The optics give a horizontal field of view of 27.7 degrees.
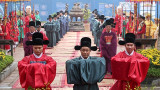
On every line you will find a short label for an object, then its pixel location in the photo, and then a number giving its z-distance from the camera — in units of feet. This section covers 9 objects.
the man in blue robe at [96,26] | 48.30
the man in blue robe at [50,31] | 52.54
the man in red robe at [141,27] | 41.86
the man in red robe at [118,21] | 61.04
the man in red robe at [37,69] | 18.45
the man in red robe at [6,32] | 43.48
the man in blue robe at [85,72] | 17.79
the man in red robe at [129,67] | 19.10
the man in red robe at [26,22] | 54.30
